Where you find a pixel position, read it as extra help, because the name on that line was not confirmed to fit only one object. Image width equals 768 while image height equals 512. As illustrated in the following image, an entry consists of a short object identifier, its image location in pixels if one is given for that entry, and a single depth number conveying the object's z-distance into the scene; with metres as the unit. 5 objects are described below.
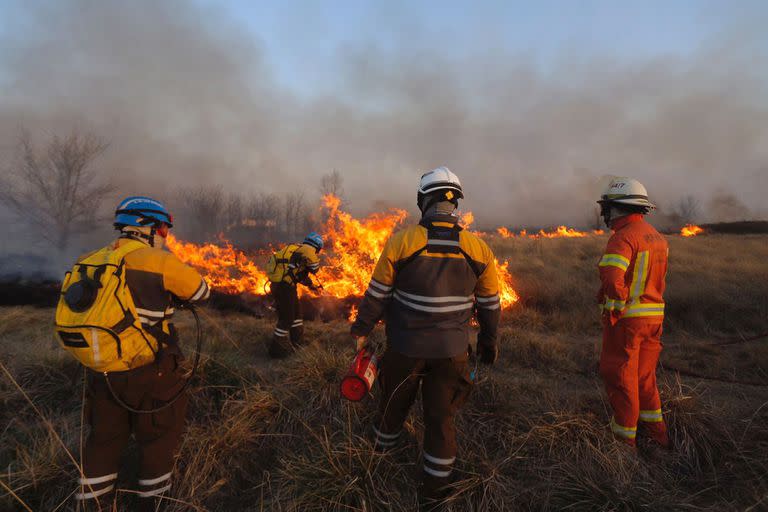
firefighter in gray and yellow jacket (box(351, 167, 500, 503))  2.72
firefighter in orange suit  3.27
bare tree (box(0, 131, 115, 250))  23.91
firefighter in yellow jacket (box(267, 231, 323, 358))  7.32
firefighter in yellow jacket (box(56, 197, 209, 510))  2.41
